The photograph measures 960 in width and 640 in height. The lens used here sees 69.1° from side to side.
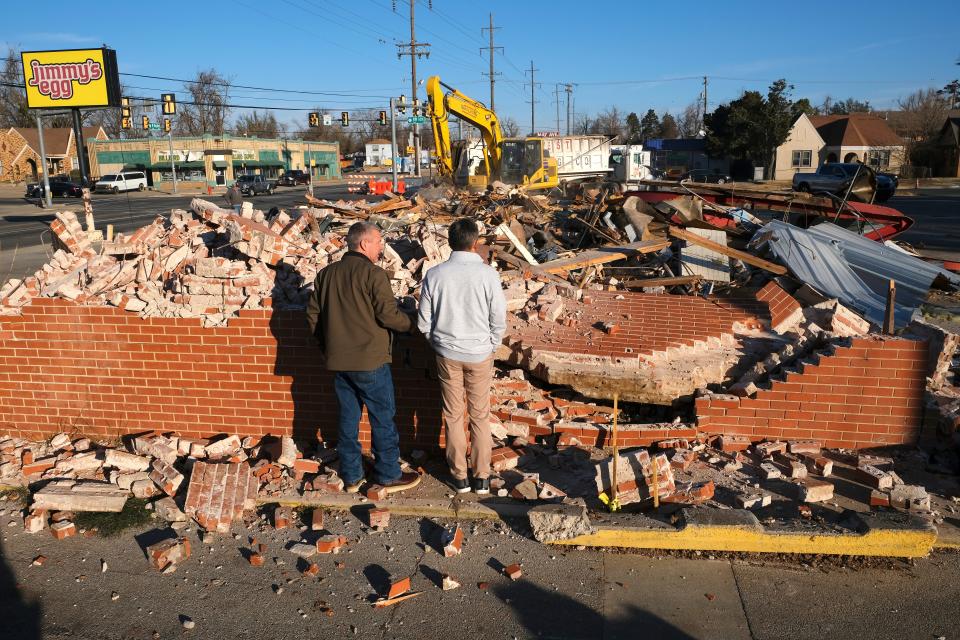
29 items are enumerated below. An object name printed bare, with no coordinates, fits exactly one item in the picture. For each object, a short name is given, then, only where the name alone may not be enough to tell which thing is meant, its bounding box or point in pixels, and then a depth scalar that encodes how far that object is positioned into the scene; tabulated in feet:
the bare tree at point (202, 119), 269.03
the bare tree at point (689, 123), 323.78
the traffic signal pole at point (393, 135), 93.86
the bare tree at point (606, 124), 350.93
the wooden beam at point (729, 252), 25.13
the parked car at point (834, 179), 100.58
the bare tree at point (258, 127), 303.48
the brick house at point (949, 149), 176.14
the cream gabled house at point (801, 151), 184.75
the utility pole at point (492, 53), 209.46
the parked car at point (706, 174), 149.66
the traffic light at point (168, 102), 119.96
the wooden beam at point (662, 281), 25.94
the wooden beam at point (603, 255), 27.07
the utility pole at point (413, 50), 160.45
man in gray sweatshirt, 14.51
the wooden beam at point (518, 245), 29.73
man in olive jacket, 14.70
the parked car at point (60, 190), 142.18
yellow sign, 114.42
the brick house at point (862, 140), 179.01
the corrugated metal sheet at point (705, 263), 26.61
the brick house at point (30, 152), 219.00
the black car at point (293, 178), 201.05
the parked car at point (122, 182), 164.26
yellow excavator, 74.90
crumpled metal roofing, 25.04
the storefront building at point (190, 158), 196.13
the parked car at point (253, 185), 155.02
